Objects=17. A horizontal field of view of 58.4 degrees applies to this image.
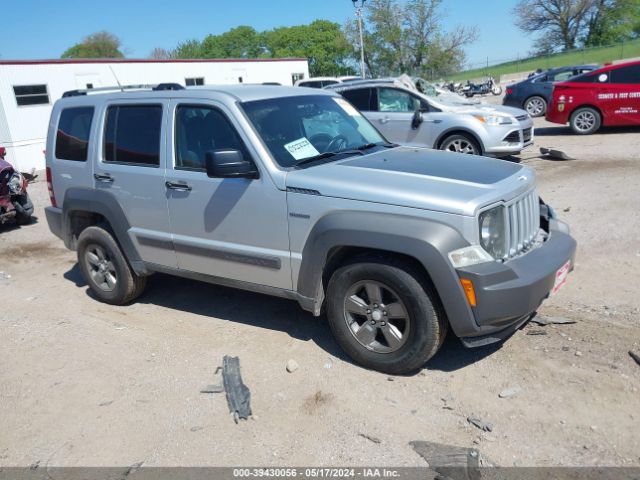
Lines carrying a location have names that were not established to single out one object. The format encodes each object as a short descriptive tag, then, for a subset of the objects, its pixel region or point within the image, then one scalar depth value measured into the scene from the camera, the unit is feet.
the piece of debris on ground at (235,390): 12.04
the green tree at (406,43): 151.12
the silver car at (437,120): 33.83
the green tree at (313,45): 243.40
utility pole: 87.37
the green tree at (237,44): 295.89
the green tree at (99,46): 250.57
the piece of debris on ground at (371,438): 10.86
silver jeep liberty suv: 11.63
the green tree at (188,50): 247.09
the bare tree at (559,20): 198.80
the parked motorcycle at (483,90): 112.68
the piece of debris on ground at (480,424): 10.95
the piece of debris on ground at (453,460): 9.82
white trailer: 66.13
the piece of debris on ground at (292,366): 13.63
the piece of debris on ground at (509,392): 11.94
